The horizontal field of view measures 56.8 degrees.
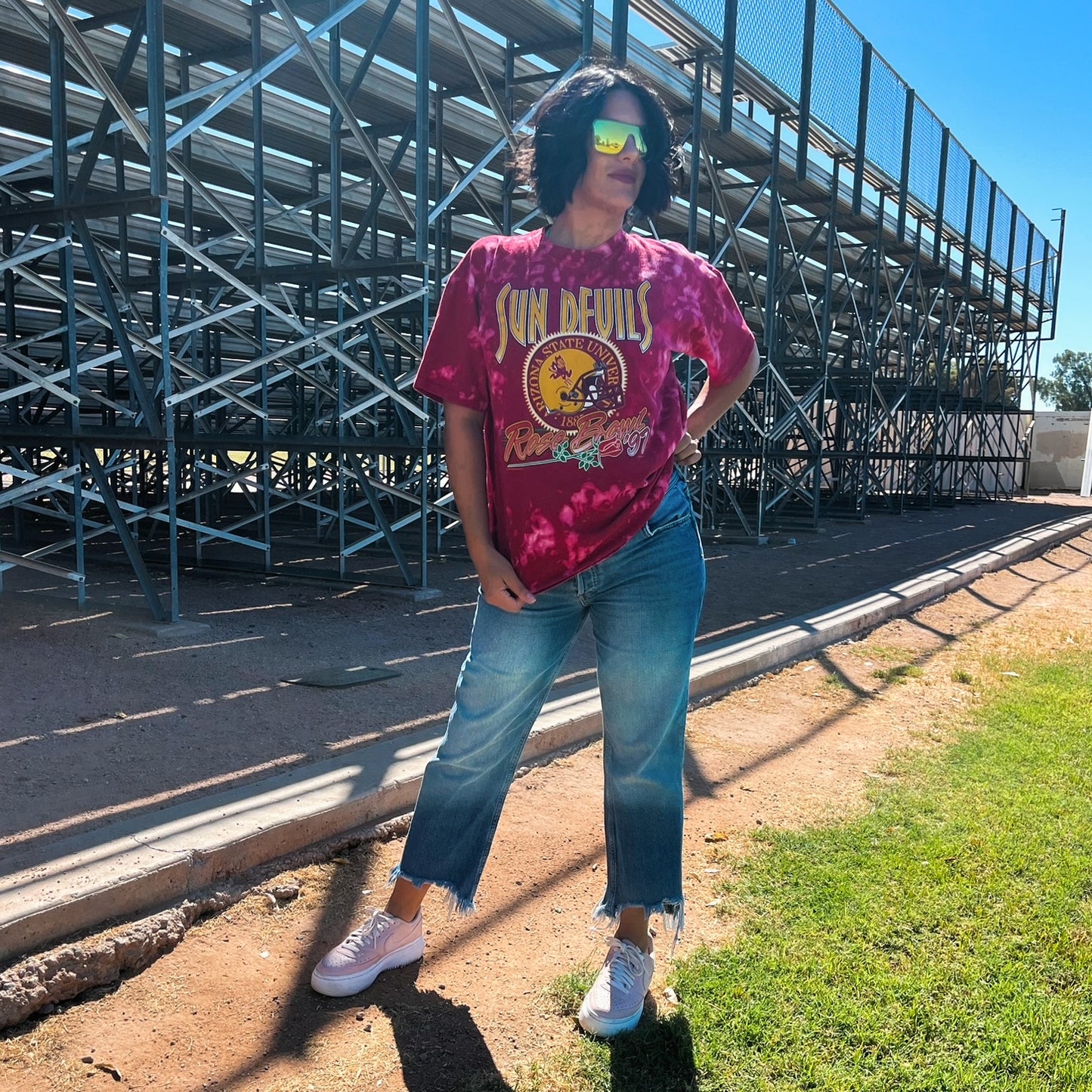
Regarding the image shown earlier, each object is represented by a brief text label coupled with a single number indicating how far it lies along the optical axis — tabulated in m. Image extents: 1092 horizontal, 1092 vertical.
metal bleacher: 6.43
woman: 2.10
